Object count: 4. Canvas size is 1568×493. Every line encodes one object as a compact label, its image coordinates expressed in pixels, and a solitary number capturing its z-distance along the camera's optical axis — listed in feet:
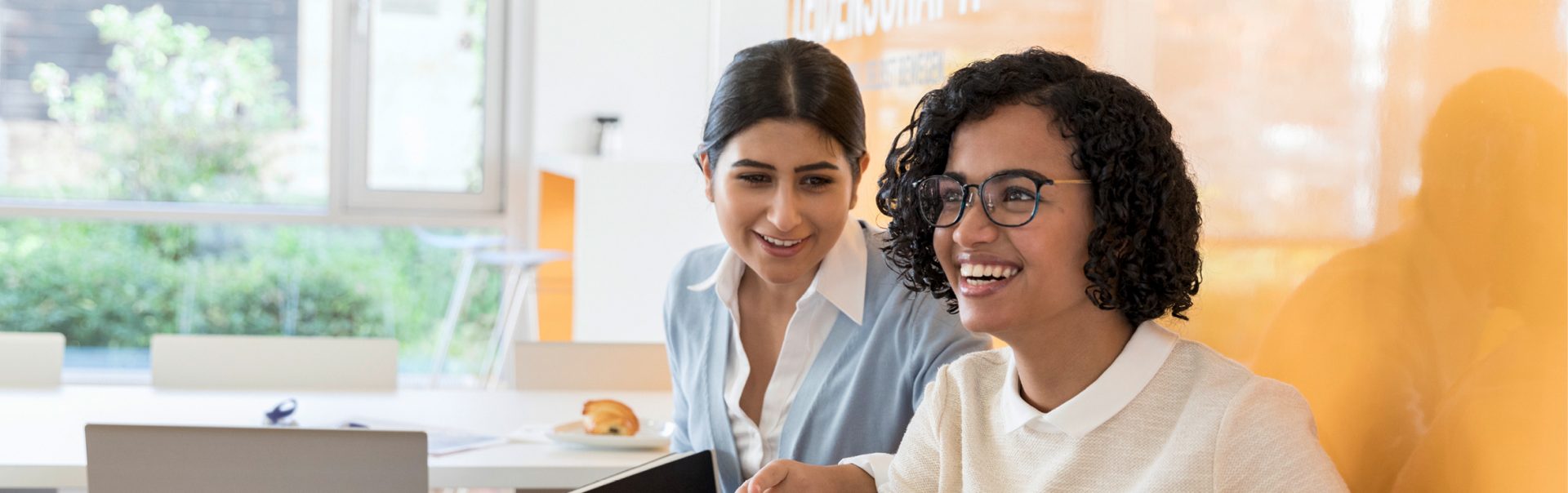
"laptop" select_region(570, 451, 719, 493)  4.19
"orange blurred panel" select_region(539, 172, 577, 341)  18.52
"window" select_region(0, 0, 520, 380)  18.98
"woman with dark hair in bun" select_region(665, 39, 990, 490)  5.29
